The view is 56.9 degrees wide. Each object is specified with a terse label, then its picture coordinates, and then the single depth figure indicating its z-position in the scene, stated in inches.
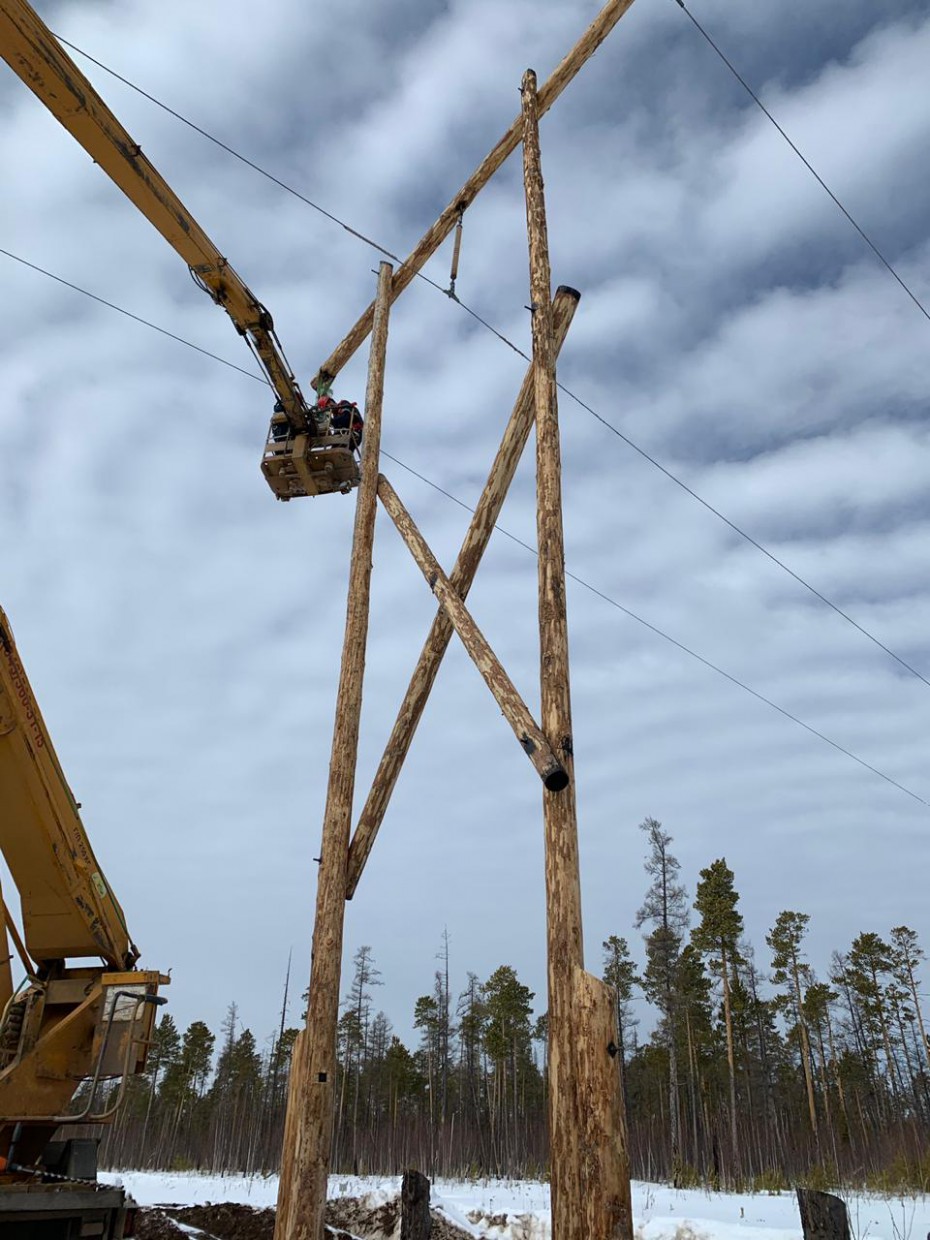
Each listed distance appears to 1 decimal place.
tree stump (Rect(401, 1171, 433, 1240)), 198.1
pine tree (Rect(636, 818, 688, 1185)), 1143.0
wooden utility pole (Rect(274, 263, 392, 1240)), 198.5
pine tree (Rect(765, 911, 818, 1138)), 1382.9
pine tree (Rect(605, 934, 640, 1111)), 1407.5
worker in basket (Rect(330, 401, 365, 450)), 346.9
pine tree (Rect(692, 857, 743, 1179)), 1130.7
